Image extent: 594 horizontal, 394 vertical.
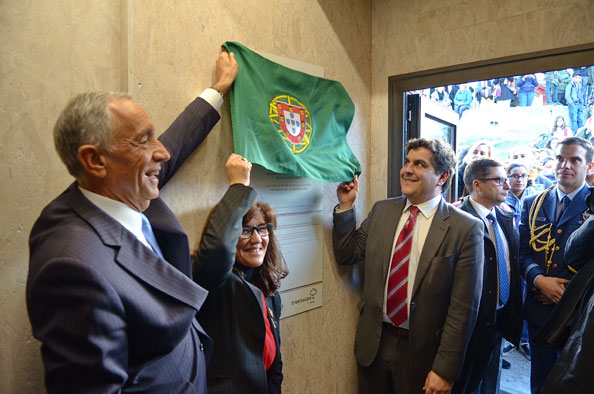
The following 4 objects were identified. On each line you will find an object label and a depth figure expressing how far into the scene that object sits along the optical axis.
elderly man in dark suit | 0.82
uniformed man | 2.20
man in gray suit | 1.88
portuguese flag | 1.68
